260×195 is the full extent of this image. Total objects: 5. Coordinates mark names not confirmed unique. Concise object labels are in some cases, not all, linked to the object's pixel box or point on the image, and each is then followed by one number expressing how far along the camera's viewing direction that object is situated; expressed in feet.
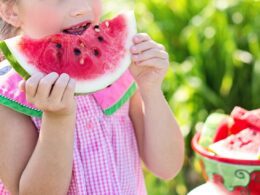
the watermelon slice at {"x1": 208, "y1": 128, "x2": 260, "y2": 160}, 7.04
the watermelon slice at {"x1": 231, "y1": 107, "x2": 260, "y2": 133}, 7.14
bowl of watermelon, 6.91
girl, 6.17
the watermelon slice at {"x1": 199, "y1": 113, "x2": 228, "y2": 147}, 7.46
